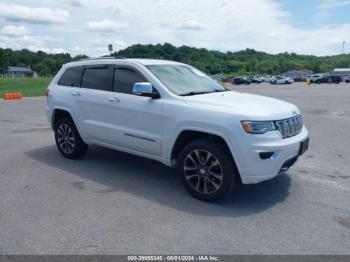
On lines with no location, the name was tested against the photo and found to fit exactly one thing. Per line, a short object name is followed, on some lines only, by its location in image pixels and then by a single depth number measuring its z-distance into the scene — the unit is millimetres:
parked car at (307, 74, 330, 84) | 58531
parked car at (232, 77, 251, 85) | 61331
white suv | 4246
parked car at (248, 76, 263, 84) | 66844
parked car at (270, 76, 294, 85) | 61219
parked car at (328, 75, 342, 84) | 57256
